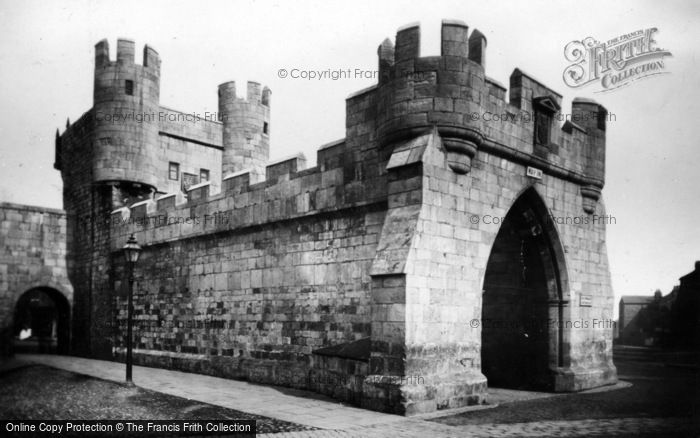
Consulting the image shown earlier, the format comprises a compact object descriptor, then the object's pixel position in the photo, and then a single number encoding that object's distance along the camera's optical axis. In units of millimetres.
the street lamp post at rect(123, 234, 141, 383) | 12970
